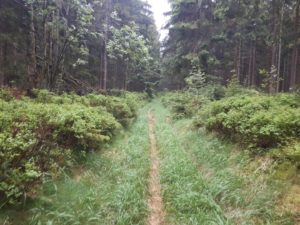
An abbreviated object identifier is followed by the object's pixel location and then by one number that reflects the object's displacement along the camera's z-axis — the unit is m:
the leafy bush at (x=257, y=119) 5.03
